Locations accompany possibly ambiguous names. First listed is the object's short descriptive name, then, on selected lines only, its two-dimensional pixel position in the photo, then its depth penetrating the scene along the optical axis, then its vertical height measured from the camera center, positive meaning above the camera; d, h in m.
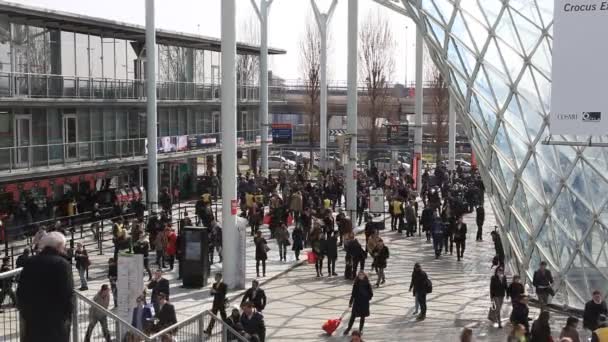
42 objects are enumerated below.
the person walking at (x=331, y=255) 25.89 -4.43
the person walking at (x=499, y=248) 25.80 -4.24
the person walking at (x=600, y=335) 13.92 -3.69
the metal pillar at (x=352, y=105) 36.06 +0.11
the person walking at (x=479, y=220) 33.59 -4.41
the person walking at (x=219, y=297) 18.53 -4.08
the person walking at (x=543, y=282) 20.14 -4.11
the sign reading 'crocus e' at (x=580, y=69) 15.09 +0.68
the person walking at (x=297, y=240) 28.11 -4.32
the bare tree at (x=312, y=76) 74.56 +2.87
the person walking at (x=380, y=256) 24.53 -4.22
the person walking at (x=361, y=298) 18.88 -4.17
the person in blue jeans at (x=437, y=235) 29.30 -4.33
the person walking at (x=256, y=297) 18.12 -3.98
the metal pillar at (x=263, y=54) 47.94 +3.01
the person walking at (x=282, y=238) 28.31 -4.28
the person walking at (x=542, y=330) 14.68 -3.81
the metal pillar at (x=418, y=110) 48.16 -0.14
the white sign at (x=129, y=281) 18.50 -3.72
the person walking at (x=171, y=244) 26.03 -4.10
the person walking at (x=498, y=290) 19.54 -4.15
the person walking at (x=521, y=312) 17.39 -4.14
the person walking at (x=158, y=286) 17.83 -3.81
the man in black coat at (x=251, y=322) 15.72 -3.91
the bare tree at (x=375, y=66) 72.44 +3.56
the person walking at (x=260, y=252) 25.13 -4.22
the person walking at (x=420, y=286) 20.44 -4.23
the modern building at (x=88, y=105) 34.00 +0.14
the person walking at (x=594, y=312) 16.77 -4.00
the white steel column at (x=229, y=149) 23.56 -1.14
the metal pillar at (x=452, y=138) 54.59 -1.94
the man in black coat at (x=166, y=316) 15.50 -3.75
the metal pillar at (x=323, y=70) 48.03 +2.25
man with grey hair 7.23 -1.54
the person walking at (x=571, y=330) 14.27 -3.70
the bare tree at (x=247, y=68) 61.41 +2.99
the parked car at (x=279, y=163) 69.74 -4.55
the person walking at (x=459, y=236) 28.88 -4.30
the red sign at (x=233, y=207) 23.94 -2.76
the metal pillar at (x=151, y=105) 35.06 +0.14
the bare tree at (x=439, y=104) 69.99 +0.29
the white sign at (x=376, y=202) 35.97 -3.94
